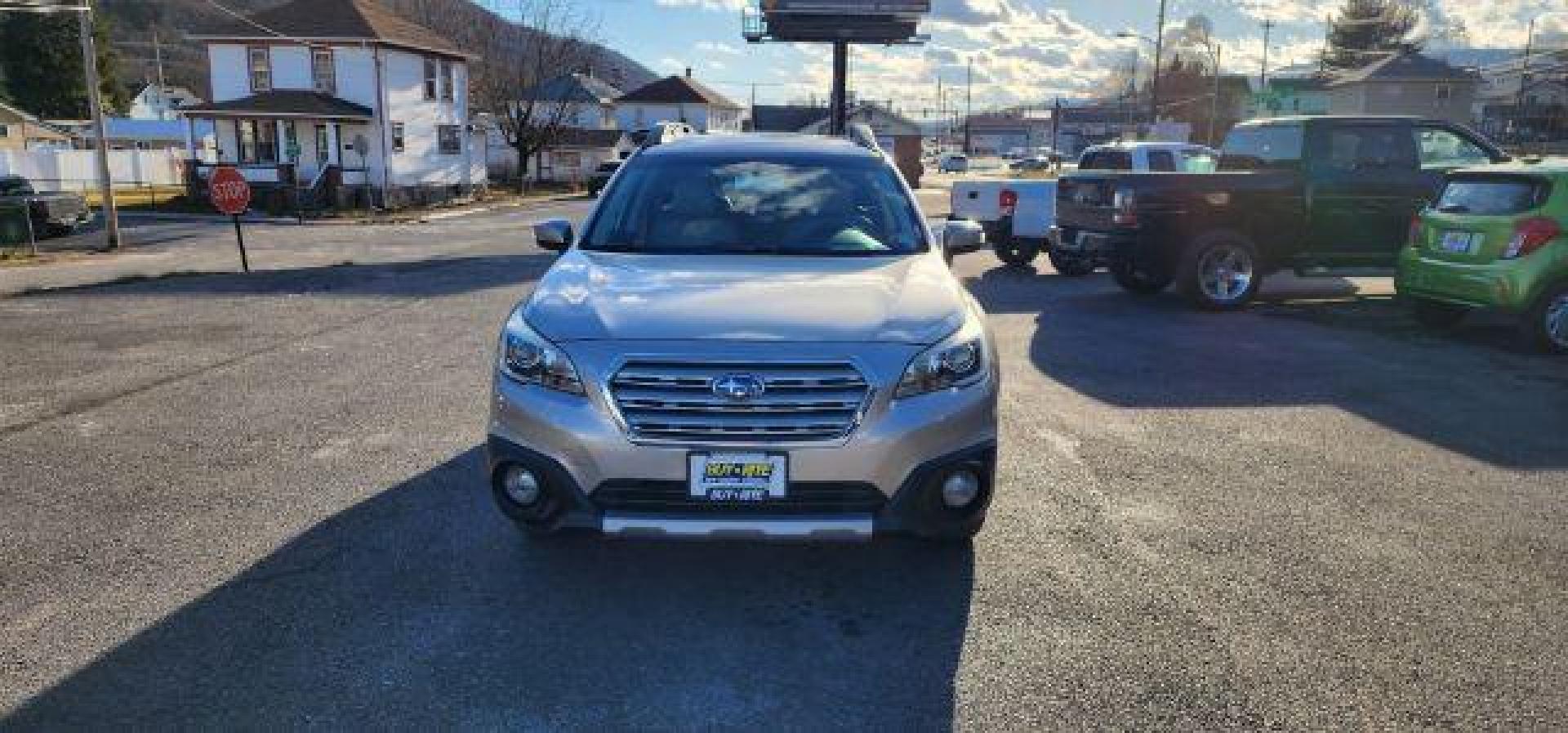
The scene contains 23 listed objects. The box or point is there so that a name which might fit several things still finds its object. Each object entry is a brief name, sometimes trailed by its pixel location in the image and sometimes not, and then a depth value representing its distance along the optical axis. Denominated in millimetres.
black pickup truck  11102
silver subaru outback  3543
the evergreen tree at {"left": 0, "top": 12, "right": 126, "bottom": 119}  65000
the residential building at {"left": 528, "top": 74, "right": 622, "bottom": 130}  66344
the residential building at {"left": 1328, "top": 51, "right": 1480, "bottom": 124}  62969
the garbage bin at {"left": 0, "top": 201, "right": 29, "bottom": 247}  20453
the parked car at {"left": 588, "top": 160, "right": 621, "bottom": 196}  47094
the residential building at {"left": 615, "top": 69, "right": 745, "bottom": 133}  83875
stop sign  15320
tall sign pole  38781
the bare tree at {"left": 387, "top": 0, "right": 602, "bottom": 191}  52500
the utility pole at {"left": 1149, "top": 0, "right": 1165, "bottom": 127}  50625
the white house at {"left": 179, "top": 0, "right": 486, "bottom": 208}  37250
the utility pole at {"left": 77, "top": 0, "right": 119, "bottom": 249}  22536
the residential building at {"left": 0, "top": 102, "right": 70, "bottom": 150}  53156
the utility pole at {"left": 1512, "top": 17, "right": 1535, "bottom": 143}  72875
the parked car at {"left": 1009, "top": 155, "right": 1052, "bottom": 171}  60656
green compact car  8609
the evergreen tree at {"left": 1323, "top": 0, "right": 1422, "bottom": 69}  90062
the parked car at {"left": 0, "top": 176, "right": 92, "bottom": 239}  23562
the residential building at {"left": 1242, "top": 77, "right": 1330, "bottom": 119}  69125
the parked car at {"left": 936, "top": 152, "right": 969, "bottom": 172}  75875
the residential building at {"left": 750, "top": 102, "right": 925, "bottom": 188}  67062
